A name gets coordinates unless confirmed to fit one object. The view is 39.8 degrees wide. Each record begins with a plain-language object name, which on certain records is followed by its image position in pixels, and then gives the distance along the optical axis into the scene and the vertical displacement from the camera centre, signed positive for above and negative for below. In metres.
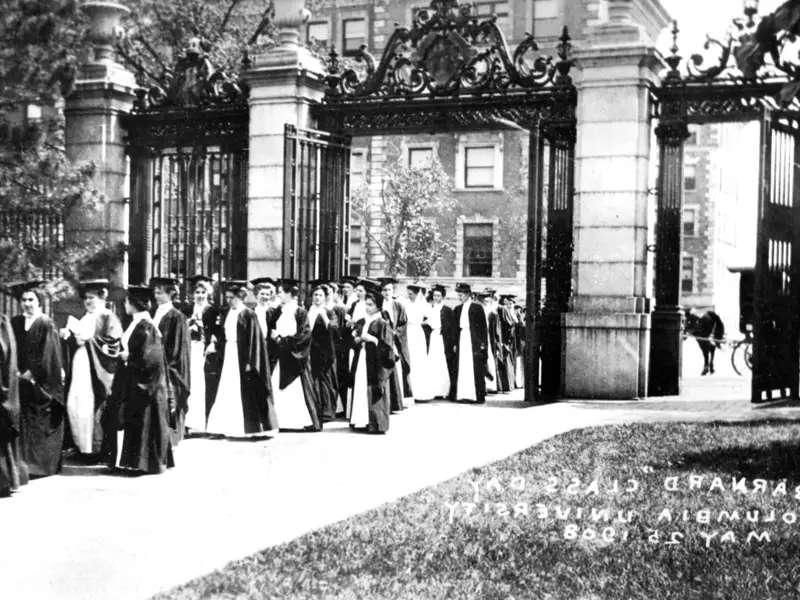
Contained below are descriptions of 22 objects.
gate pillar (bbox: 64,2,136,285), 17.50 +2.26
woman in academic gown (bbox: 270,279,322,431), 13.41 -1.25
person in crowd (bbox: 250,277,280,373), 13.62 -0.45
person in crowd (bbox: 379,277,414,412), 15.94 -1.07
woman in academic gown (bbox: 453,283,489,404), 17.80 -1.23
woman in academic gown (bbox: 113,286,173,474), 9.89 -1.18
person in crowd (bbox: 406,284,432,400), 18.09 -1.16
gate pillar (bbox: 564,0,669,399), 15.12 +0.83
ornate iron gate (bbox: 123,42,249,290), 16.98 +1.91
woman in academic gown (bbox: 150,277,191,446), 11.27 -0.67
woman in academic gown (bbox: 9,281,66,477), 9.51 -1.04
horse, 25.02 -1.38
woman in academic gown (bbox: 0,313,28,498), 8.60 -1.14
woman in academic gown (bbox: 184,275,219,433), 12.91 -1.06
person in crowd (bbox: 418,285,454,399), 18.33 -1.23
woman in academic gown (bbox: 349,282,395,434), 13.08 -1.19
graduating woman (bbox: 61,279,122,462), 10.58 -0.97
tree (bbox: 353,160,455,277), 40.97 +2.06
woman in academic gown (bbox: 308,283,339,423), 13.93 -1.04
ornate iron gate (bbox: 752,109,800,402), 14.30 +0.13
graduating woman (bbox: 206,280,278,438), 12.52 -1.25
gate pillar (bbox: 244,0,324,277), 16.44 +2.33
